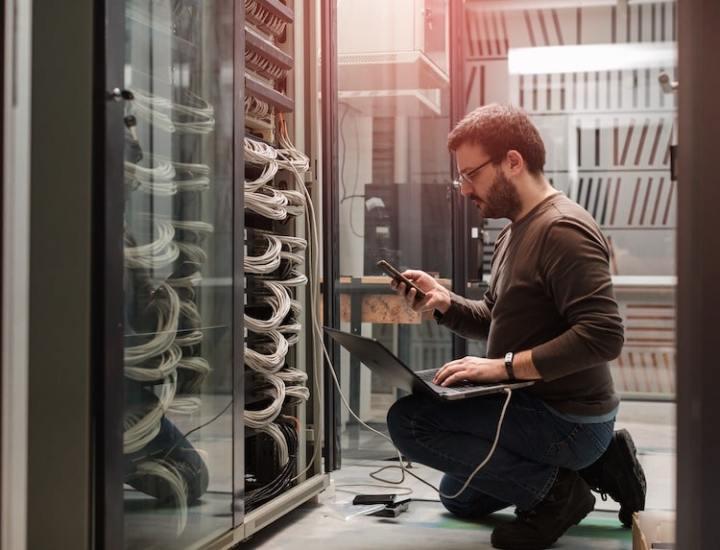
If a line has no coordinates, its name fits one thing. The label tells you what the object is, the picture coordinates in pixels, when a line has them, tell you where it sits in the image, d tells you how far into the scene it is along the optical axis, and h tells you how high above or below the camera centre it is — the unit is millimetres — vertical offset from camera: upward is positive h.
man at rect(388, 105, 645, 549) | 2363 -180
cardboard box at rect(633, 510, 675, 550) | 2064 -549
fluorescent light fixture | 6348 +1691
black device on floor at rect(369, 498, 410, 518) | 2898 -676
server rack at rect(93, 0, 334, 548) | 1731 +62
